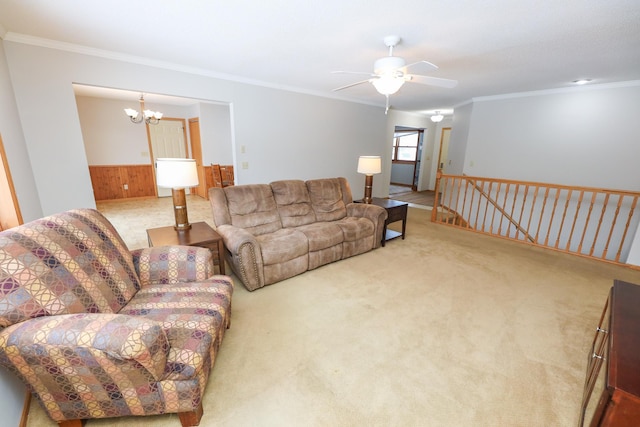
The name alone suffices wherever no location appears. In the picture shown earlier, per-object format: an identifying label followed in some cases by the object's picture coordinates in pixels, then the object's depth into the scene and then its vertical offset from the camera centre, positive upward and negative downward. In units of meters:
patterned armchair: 1.01 -0.78
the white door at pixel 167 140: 6.28 +0.19
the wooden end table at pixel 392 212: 3.59 -0.81
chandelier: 4.98 +0.61
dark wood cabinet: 0.84 -0.72
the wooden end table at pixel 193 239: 2.16 -0.75
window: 8.49 +0.21
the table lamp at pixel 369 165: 3.54 -0.17
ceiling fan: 2.10 +0.62
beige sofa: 2.44 -0.84
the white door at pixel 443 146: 7.68 +0.24
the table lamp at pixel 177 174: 2.19 -0.22
